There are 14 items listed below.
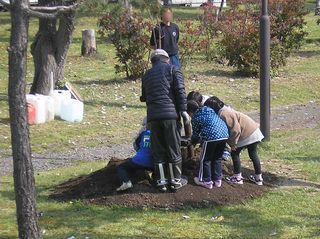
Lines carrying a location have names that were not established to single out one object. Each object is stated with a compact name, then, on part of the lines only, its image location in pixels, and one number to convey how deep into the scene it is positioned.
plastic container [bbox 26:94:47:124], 12.73
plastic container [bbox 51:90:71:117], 13.52
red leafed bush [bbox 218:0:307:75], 18.34
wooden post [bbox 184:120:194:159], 7.96
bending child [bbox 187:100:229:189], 7.89
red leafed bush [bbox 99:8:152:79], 16.70
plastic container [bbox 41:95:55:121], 13.21
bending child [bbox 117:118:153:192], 7.81
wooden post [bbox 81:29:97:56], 22.18
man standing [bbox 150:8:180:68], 14.18
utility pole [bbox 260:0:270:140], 11.12
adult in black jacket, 7.74
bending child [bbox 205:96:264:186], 8.21
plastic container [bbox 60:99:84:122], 13.44
